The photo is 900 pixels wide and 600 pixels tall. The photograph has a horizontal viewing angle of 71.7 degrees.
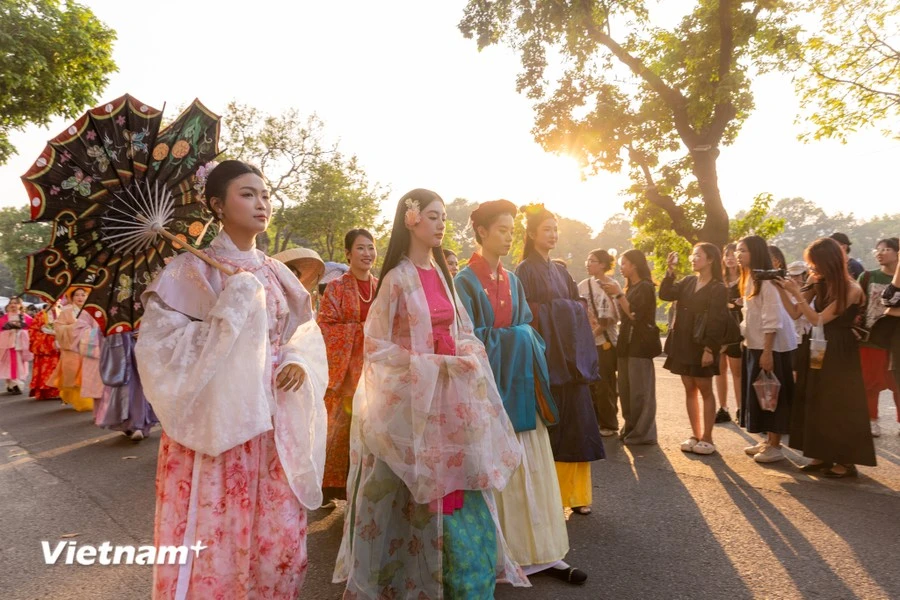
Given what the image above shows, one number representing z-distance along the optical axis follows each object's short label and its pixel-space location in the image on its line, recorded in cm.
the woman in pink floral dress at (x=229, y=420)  226
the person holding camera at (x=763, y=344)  550
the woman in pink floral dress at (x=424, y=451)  276
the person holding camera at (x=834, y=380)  488
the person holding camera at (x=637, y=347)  638
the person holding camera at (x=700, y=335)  579
